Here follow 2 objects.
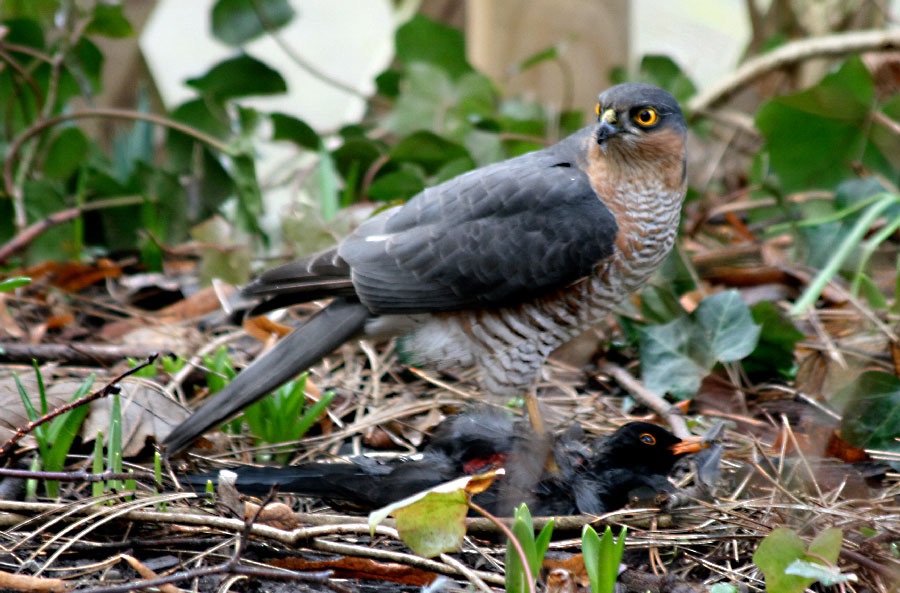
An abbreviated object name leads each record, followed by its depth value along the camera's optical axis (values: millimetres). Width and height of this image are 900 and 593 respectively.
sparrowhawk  5910
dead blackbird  5051
